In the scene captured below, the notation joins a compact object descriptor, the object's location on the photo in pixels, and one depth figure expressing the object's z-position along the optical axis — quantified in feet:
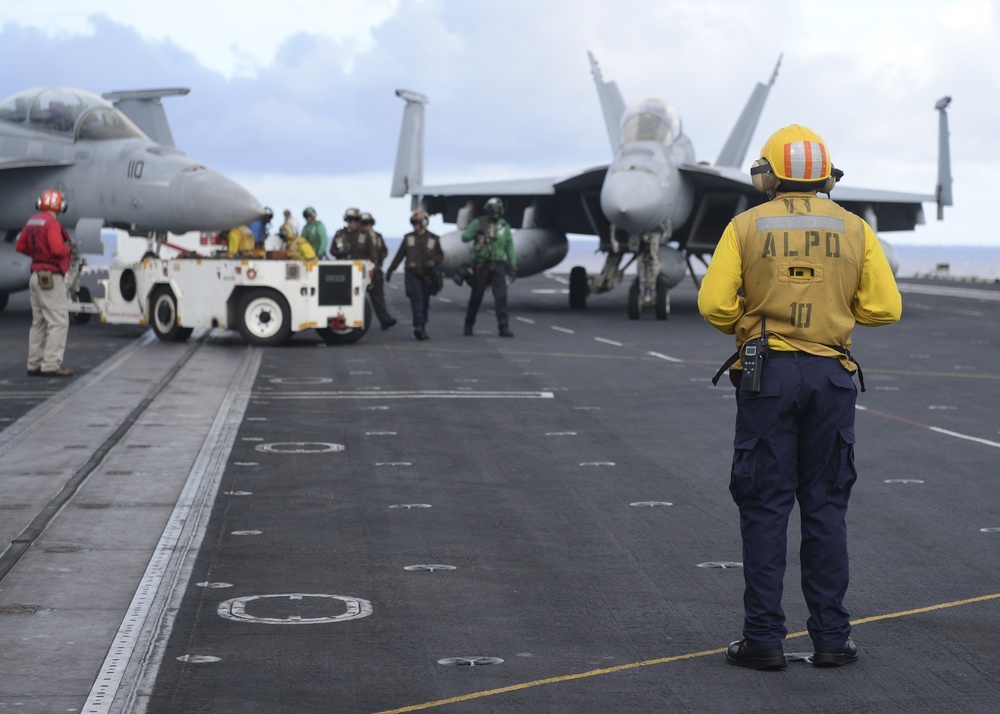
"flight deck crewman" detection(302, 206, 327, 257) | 91.66
